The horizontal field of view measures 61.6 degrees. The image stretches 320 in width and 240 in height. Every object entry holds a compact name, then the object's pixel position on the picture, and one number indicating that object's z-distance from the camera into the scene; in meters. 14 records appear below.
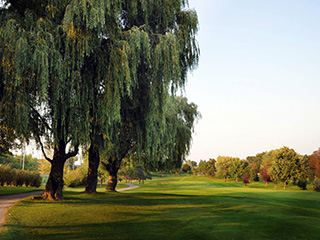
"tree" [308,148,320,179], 67.84
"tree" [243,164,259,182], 71.12
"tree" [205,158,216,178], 98.50
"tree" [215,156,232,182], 80.25
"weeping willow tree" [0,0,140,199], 11.82
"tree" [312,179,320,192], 45.40
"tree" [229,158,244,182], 71.50
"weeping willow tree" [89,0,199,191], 14.57
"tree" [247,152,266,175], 90.82
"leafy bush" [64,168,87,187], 37.09
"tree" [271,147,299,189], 47.94
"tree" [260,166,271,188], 57.22
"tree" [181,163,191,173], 137.75
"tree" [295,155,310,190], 47.00
